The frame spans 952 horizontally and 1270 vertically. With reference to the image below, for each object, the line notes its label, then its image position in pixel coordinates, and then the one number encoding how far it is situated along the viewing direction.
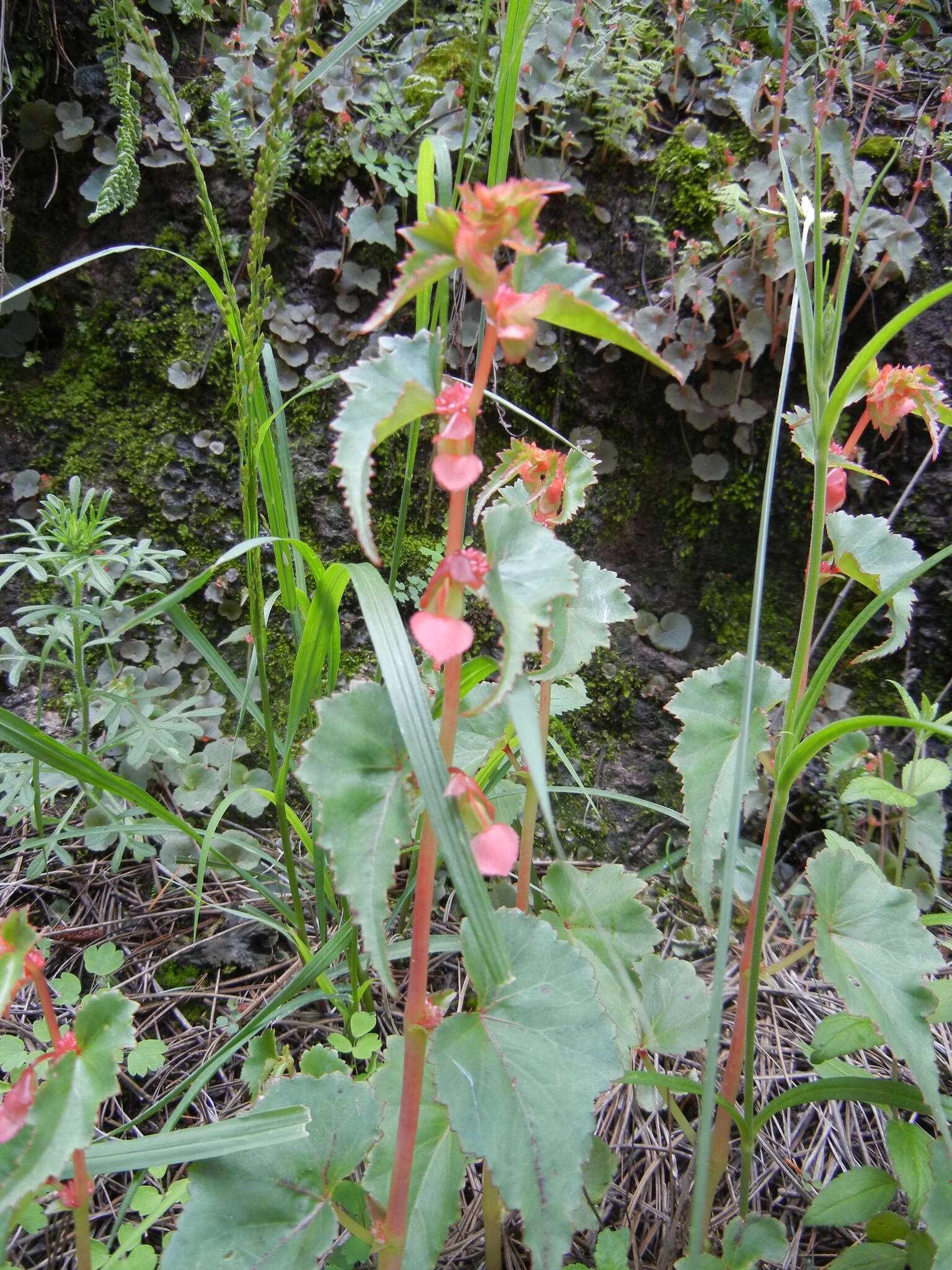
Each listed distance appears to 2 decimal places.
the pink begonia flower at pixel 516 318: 0.27
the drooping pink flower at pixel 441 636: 0.27
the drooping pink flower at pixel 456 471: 0.27
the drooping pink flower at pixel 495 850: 0.28
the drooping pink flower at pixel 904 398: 0.37
